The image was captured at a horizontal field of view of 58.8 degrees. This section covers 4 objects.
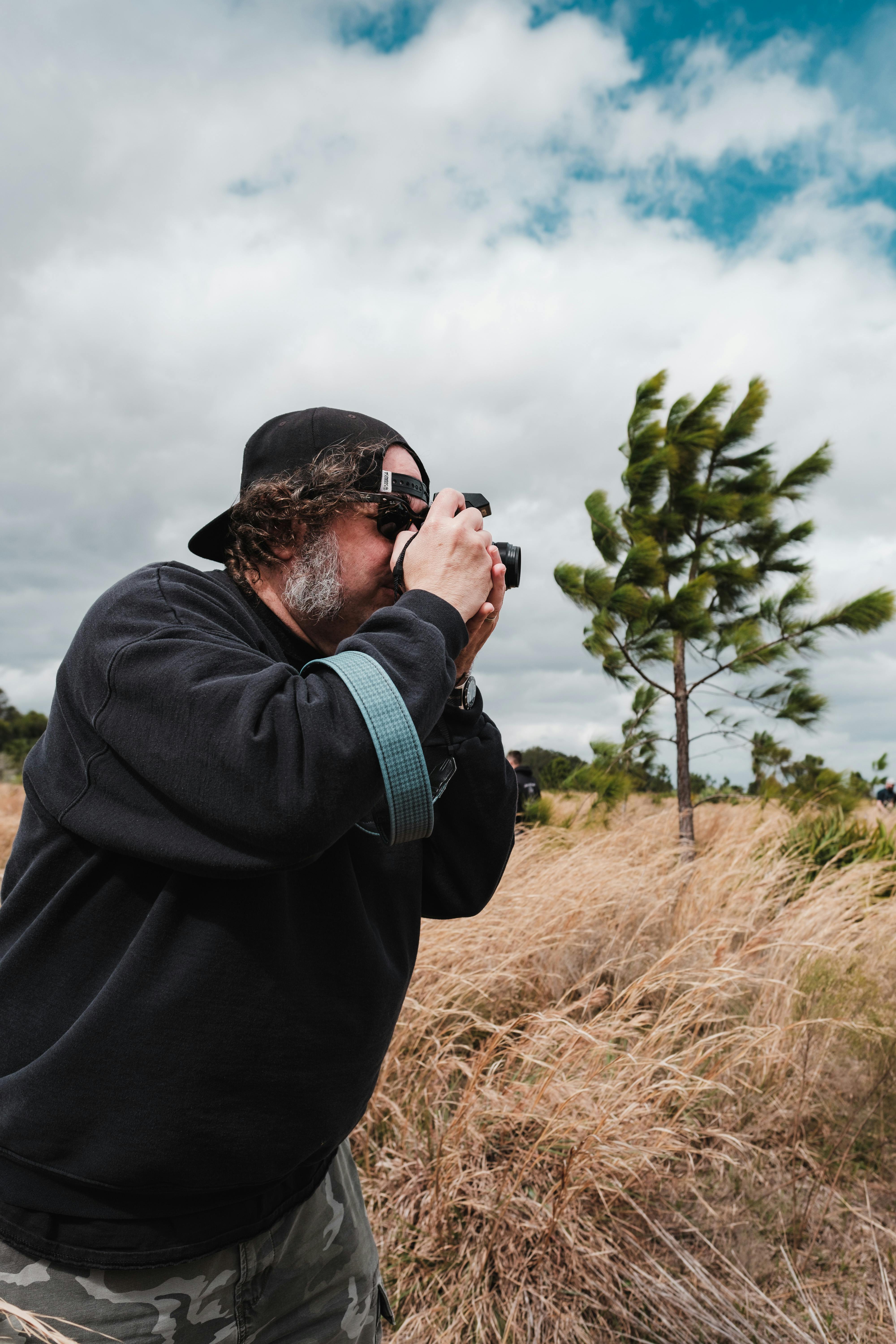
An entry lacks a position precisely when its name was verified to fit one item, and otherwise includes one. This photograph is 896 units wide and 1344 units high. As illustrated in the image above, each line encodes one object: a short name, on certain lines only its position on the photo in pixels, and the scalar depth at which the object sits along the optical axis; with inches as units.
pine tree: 295.6
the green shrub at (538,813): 338.0
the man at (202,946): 33.7
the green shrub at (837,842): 241.0
